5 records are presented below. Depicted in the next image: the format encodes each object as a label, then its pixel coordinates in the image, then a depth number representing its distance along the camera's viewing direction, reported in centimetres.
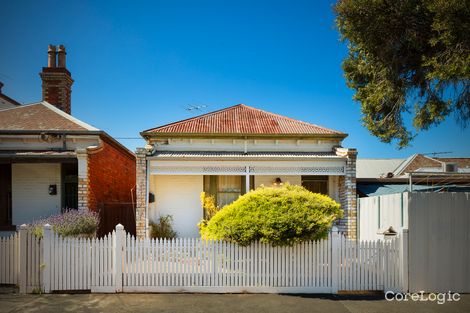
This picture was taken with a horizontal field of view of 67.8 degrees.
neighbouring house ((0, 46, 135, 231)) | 1062
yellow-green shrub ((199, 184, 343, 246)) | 710
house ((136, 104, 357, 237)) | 1173
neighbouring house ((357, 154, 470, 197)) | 1181
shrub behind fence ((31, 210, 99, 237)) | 818
